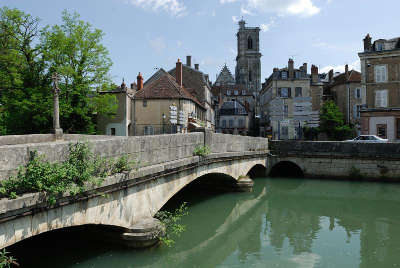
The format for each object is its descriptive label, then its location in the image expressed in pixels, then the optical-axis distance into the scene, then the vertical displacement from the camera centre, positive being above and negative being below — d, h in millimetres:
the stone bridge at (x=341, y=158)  18828 -1234
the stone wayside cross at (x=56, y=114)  10336 +851
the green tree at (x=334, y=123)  33031 +1656
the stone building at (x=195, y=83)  33656 +6030
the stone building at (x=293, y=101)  36156 +4415
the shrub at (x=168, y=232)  7436 -2447
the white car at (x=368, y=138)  21781 +33
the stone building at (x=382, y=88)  24734 +4013
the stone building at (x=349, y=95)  34531 +4891
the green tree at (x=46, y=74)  18203 +3985
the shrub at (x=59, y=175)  4367 -548
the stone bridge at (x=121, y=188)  4336 -964
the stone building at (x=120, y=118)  25781 +1723
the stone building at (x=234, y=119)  47750 +3015
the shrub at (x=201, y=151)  9991 -375
